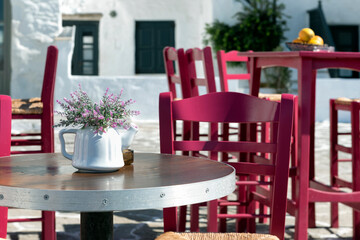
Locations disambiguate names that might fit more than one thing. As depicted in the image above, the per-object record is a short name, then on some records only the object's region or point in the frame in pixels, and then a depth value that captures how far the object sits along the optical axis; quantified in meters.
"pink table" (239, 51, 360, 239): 2.92
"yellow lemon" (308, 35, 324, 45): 3.66
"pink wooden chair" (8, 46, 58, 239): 3.41
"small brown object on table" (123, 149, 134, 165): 1.96
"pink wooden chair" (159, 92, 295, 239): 2.09
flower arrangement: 1.82
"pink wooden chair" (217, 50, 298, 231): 3.63
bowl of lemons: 3.56
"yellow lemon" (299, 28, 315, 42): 3.73
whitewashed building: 11.77
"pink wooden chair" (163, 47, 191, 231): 3.52
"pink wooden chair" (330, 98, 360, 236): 3.51
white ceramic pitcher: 1.81
